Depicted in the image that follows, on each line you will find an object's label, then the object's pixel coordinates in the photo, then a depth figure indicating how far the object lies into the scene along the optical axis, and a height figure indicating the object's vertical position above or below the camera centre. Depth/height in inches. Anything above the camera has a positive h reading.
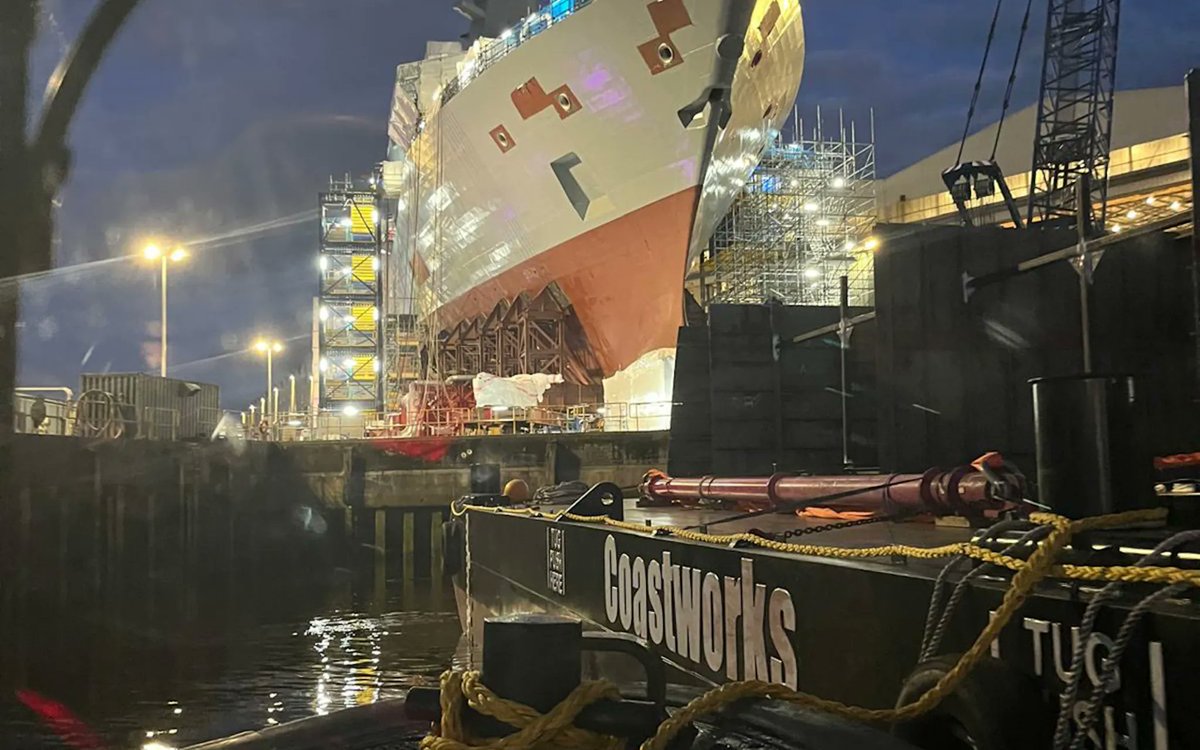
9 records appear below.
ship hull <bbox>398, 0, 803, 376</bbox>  884.0 +301.4
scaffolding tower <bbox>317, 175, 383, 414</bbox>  2346.2 +351.6
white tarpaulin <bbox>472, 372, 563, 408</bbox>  1096.8 +47.9
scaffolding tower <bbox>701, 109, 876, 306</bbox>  1483.8 +324.3
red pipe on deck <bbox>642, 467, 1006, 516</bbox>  188.4 -17.4
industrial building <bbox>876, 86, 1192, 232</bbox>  1355.8 +445.0
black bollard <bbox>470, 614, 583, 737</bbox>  72.1 -18.9
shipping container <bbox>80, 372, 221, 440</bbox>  865.5 +33.6
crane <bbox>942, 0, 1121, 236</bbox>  1157.1 +428.4
